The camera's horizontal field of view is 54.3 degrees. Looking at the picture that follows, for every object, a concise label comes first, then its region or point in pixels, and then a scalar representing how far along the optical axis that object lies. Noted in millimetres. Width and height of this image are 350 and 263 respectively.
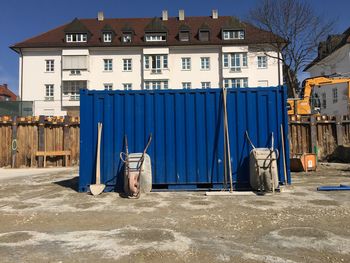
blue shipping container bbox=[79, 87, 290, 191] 9562
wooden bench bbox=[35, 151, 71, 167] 18250
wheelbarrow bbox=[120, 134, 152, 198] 8609
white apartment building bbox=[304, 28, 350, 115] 37056
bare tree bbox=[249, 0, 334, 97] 30281
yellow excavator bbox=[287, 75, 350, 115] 18984
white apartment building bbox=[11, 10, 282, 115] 41125
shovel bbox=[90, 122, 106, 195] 9173
